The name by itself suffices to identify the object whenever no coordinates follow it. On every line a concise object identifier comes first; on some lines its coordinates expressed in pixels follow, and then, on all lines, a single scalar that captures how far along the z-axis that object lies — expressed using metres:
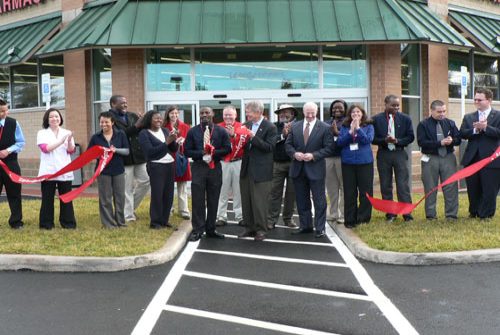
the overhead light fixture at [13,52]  16.08
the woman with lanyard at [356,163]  8.47
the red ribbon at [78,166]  8.41
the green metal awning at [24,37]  16.02
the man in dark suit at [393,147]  8.82
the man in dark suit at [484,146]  8.65
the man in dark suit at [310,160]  8.41
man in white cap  9.19
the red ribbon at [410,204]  8.52
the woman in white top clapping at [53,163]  8.55
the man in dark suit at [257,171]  8.23
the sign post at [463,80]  14.26
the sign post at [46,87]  13.72
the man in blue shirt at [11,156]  8.70
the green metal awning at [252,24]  13.64
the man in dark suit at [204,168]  8.27
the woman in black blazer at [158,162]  8.52
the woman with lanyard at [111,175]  8.54
